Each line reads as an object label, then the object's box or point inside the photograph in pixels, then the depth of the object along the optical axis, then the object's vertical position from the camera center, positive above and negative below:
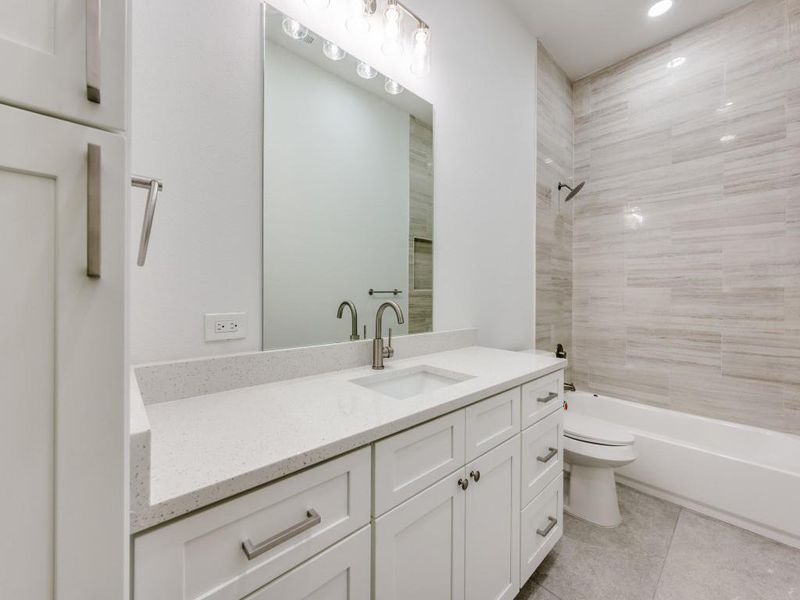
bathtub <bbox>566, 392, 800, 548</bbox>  1.69 -0.92
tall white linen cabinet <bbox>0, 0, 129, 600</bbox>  0.35 +0.00
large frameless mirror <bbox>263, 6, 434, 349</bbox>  1.17 +0.44
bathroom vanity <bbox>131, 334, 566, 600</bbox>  0.54 -0.38
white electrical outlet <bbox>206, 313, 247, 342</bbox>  1.03 -0.08
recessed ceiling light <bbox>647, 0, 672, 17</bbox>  2.12 +1.85
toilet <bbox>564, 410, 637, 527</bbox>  1.80 -0.91
